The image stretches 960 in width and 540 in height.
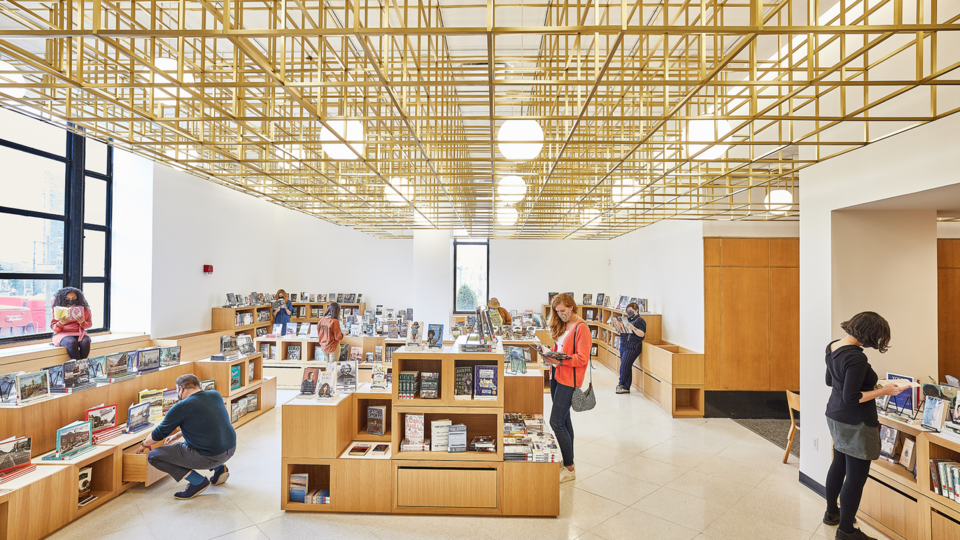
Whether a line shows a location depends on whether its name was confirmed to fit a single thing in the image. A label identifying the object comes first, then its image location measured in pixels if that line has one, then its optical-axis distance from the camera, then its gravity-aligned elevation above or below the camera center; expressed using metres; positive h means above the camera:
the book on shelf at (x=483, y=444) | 4.05 -1.53
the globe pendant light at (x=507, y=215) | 6.88 +0.94
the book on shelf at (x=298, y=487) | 4.10 -1.94
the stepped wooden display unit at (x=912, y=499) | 3.38 -1.80
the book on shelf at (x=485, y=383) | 4.07 -0.98
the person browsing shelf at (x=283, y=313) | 11.11 -0.96
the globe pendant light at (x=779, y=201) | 5.56 +0.92
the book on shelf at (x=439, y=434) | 4.08 -1.45
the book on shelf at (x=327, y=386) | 4.21 -1.04
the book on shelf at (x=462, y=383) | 4.09 -0.98
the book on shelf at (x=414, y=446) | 4.07 -1.55
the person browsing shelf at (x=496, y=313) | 5.03 -0.63
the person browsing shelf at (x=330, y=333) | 7.94 -1.04
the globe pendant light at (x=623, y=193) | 5.44 +1.07
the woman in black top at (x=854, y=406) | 3.42 -1.03
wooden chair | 5.34 -1.55
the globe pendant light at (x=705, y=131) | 3.83 +1.23
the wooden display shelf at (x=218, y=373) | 6.30 -1.38
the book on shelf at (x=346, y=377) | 4.46 -1.02
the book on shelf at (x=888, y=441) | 3.98 -1.48
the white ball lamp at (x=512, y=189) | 5.25 +1.08
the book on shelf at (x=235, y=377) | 6.49 -1.51
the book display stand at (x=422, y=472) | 4.01 -1.76
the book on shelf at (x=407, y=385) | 4.06 -0.99
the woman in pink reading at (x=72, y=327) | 5.87 -0.71
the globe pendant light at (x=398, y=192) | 5.68 +1.12
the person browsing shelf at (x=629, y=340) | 8.59 -1.27
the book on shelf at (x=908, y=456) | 3.80 -1.53
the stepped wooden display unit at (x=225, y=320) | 10.04 -1.02
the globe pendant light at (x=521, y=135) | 3.50 +1.10
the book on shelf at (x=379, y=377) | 4.49 -1.03
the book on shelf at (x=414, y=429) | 4.09 -1.41
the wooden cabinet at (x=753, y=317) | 7.41 -0.69
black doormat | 6.16 -2.30
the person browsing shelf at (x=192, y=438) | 4.24 -1.59
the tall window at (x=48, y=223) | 6.86 +0.83
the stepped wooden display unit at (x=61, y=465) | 3.43 -1.65
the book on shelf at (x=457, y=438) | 4.05 -1.47
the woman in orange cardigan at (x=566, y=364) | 4.59 -0.91
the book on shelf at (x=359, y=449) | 4.15 -1.64
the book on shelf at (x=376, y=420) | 4.44 -1.43
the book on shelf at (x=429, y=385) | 4.09 -1.00
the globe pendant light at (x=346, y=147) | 4.07 +1.16
